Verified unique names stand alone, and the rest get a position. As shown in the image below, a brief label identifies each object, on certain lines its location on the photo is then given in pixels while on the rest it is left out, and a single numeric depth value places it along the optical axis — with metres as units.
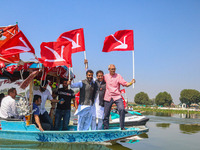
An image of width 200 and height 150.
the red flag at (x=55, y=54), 6.65
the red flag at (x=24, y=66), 6.62
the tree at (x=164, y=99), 102.19
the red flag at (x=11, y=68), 6.74
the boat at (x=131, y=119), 12.04
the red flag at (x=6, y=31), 8.88
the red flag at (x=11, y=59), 6.67
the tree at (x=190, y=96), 94.19
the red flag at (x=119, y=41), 7.63
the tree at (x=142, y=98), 108.91
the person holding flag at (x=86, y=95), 6.62
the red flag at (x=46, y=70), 6.93
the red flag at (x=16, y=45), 6.28
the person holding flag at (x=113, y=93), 6.68
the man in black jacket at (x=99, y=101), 6.90
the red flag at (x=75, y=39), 7.83
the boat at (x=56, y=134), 6.36
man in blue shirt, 6.64
